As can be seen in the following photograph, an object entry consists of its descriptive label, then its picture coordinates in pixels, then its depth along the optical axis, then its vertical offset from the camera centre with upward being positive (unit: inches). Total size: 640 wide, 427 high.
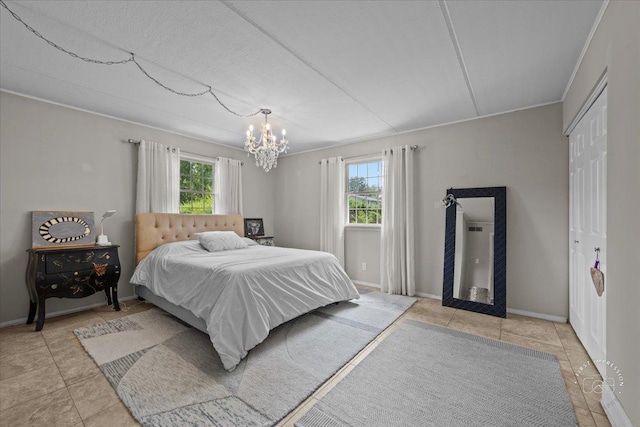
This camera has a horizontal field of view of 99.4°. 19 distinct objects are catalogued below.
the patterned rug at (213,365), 65.2 -47.1
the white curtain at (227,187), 189.6 +18.6
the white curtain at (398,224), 159.8 -6.4
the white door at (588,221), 77.7 -2.4
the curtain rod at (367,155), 160.6 +39.3
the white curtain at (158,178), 149.9 +20.2
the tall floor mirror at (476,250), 132.0 -18.7
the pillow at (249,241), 172.2 -18.1
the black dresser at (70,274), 109.4 -26.2
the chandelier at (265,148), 127.6 +31.3
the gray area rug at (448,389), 62.9 -47.4
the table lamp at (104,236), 132.4 -11.4
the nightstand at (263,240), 196.5 -19.4
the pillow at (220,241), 151.3 -15.8
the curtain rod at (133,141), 148.1 +39.3
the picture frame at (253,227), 200.2 -10.2
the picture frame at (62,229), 119.2 -7.5
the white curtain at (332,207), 189.5 +4.8
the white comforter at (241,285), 89.0 -29.5
